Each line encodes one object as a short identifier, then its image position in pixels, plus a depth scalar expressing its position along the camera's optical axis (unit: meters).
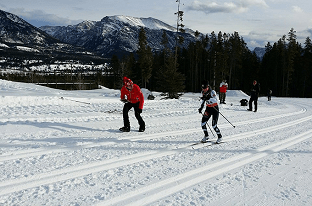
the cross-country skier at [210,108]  6.99
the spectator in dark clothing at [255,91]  14.69
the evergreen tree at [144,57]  48.68
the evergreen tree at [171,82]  23.25
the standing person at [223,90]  17.75
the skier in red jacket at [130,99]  7.90
